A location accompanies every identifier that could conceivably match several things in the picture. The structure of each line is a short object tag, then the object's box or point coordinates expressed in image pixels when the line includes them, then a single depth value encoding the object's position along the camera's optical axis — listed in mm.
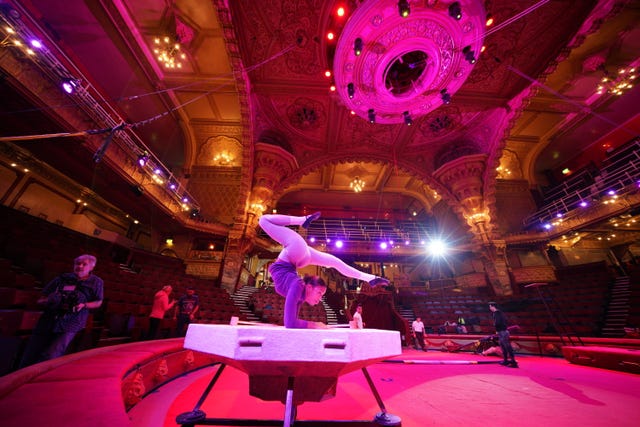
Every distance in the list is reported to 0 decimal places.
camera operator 1982
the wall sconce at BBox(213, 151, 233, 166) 13341
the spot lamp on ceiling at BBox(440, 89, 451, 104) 7086
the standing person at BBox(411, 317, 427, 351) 7594
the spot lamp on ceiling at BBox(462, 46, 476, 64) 6008
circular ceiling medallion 5652
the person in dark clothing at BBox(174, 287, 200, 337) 4926
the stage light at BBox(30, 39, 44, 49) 5055
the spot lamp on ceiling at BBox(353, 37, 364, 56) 5890
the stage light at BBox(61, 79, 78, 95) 5546
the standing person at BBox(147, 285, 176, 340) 4340
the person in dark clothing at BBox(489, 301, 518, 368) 4386
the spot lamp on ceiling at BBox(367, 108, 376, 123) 7965
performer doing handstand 1453
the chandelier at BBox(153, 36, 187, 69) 8836
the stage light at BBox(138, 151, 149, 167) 7988
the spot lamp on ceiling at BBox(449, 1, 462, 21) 5234
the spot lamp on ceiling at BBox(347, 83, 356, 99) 6891
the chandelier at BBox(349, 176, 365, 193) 15586
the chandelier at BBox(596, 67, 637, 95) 9229
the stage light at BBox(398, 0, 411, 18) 4980
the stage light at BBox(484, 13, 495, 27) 6531
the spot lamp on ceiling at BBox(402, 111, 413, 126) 7891
